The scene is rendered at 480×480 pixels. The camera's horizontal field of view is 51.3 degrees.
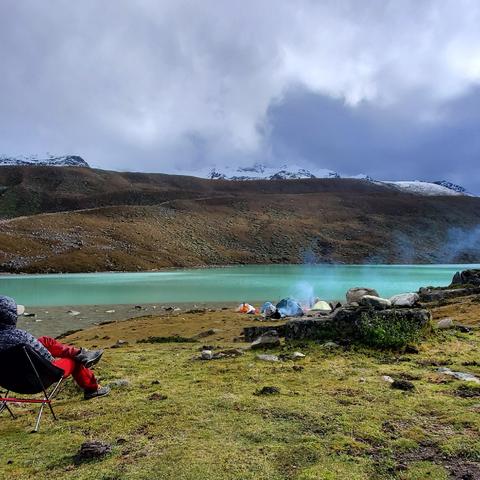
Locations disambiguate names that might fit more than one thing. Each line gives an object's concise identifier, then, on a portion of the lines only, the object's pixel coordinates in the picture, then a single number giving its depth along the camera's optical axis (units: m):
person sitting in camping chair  6.56
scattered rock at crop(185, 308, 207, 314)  27.46
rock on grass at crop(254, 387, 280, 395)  7.42
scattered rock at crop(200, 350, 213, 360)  10.24
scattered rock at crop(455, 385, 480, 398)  7.23
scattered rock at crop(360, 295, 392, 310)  11.72
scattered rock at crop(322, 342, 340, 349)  10.58
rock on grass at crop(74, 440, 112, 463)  5.40
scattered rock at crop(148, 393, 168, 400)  7.39
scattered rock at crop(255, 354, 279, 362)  9.77
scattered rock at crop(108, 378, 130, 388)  8.30
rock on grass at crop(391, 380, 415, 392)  7.55
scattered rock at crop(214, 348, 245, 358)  10.38
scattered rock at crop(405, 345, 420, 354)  10.04
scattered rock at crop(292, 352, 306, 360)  9.89
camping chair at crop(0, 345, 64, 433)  6.40
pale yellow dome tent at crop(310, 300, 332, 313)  22.81
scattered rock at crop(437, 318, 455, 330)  12.98
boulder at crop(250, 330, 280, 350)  11.09
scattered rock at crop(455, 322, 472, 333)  12.50
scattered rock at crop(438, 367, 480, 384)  8.02
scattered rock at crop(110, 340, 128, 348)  14.73
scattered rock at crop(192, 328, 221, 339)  16.35
